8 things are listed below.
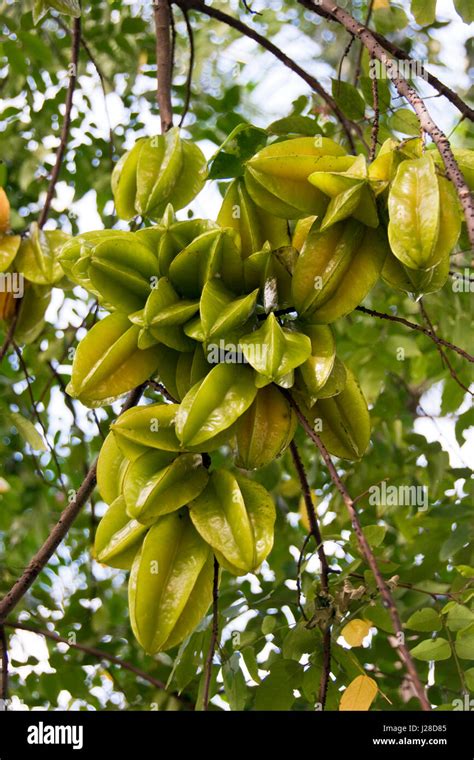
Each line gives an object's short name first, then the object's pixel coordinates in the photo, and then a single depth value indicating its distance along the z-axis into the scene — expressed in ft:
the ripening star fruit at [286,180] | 3.85
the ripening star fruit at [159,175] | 4.38
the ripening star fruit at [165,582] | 3.78
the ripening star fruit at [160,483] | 3.74
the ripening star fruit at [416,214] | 3.68
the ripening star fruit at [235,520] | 3.72
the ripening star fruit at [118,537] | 3.85
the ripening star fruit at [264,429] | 3.84
